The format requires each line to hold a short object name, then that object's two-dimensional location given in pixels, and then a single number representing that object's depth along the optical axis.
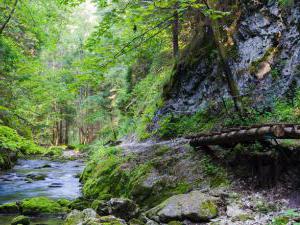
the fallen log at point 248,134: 5.50
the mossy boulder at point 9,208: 9.02
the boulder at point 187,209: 6.08
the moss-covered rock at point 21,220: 7.59
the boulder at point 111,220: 6.12
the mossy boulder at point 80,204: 8.76
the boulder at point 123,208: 6.98
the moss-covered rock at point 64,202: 9.74
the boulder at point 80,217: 6.33
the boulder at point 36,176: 15.14
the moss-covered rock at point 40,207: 9.01
